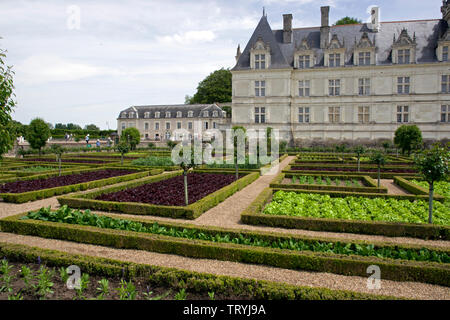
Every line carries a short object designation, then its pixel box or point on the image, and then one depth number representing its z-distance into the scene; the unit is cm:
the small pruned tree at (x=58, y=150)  1669
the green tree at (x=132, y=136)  3578
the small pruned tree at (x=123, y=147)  2011
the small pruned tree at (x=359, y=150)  1771
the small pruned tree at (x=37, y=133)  2656
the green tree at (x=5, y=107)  624
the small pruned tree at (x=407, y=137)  2497
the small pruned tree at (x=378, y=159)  1323
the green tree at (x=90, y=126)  9699
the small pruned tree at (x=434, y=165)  767
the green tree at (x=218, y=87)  5625
